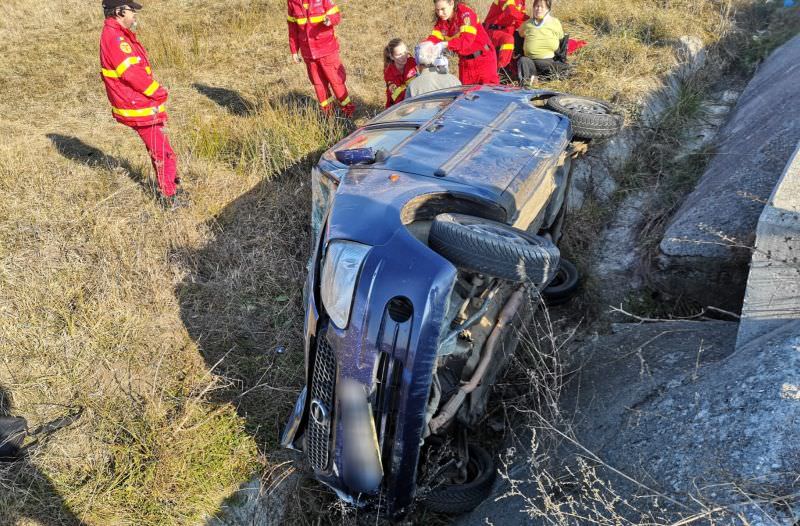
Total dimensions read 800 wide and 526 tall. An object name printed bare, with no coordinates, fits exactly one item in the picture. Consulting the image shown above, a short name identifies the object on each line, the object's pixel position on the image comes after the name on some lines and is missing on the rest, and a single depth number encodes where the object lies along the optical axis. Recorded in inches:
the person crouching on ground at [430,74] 189.2
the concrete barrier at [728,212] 135.3
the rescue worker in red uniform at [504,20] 260.1
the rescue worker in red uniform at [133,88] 171.6
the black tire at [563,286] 154.8
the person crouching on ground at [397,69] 204.2
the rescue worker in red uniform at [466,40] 218.7
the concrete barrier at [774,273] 98.3
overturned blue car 89.4
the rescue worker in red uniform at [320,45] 226.5
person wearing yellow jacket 247.8
